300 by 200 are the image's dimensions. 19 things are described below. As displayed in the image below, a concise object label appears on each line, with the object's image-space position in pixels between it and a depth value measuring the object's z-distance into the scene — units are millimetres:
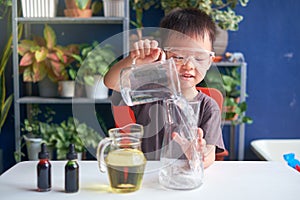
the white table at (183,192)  926
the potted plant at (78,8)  2367
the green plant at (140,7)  2543
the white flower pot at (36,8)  2385
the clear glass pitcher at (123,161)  912
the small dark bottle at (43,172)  952
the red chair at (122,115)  1103
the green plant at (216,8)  2307
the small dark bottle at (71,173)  944
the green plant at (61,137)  2363
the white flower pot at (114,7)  2387
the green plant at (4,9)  2597
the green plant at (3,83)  2596
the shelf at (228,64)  2438
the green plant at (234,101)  2421
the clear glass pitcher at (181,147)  981
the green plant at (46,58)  2387
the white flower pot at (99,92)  1376
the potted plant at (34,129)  2393
